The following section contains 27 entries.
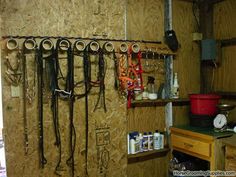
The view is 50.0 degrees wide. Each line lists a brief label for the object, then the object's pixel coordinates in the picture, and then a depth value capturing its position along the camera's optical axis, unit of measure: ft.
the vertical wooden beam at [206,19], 9.20
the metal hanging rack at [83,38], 6.31
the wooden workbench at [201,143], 7.00
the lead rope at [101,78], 7.30
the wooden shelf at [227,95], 8.42
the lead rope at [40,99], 6.54
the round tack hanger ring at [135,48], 7.78
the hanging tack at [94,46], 7.15
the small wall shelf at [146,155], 7.99
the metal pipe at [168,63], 8.63
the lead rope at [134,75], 7.75
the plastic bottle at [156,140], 8.37
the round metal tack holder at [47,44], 6.57
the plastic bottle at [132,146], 7.89
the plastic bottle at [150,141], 8.27
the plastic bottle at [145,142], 8.18
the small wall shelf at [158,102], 8.11
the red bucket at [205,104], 7.99
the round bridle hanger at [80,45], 6.97
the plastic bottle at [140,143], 8.06
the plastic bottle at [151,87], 8.29
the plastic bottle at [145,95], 8.21
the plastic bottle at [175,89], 8.68
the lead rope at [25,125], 6.50
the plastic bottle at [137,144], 7.97
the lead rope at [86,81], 7.10
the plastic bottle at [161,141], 8.49
